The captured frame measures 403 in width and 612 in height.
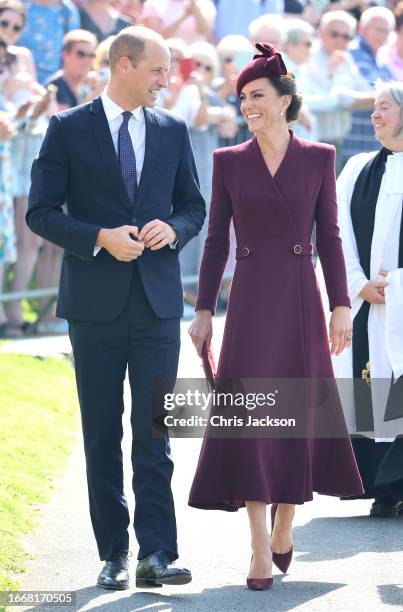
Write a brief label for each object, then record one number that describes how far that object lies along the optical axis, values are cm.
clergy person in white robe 1598
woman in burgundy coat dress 1316
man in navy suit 1296
